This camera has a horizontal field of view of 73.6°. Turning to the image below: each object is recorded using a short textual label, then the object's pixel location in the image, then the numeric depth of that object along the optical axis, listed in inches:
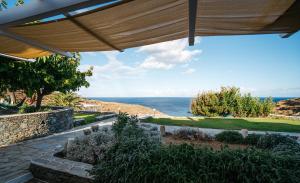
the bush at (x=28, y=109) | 452.0
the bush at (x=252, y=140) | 281.4
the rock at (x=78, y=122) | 517.0
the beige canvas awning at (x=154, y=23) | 110.0
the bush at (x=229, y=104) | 780.6
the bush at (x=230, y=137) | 292.6
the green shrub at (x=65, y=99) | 792.9
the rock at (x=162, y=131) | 338.9
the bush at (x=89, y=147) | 213.2
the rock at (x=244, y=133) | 301.0
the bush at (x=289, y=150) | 156.3
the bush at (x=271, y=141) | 238.7
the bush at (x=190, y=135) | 313.4
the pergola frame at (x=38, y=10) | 92.4
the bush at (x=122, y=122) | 261.4
